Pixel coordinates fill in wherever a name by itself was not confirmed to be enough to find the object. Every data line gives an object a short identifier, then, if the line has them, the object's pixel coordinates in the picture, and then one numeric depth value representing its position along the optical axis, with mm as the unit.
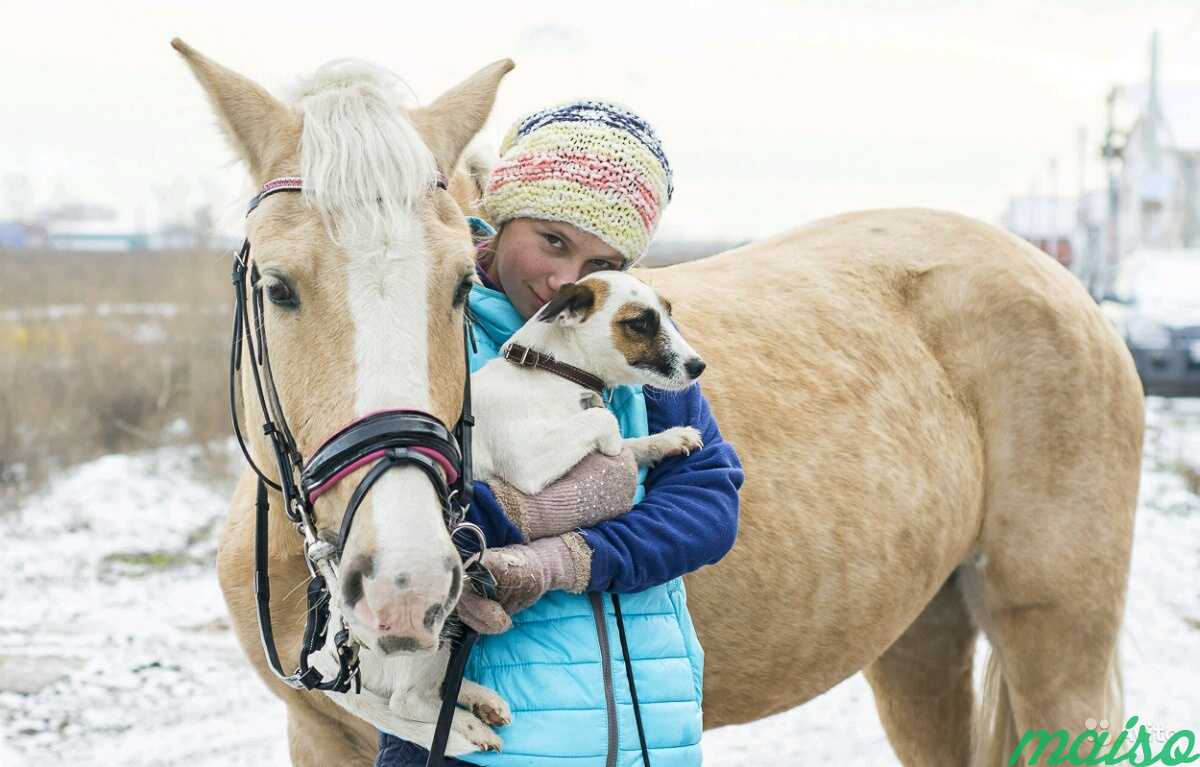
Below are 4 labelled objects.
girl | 1887
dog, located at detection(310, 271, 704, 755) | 1906
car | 14305
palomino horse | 2889
